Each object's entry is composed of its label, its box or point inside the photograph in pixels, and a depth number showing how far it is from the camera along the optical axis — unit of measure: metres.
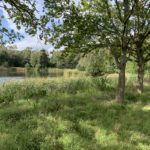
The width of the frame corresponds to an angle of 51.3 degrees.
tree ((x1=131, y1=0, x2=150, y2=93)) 7.10
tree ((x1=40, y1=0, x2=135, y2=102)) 6.13
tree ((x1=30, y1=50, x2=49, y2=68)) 50.47
